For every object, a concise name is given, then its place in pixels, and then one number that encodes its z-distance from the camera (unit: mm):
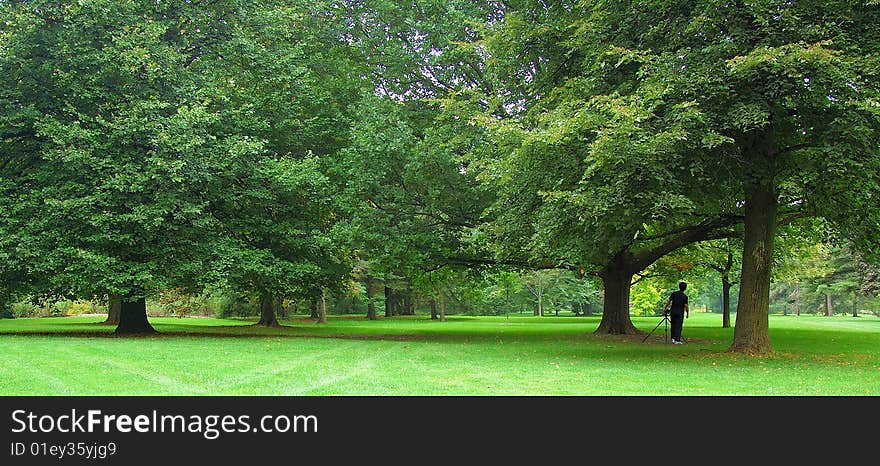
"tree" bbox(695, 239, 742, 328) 29106
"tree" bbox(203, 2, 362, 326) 21828
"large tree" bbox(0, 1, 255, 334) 19609
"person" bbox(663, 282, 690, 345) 18375
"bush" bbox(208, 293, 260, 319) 46809
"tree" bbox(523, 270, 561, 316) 56469
